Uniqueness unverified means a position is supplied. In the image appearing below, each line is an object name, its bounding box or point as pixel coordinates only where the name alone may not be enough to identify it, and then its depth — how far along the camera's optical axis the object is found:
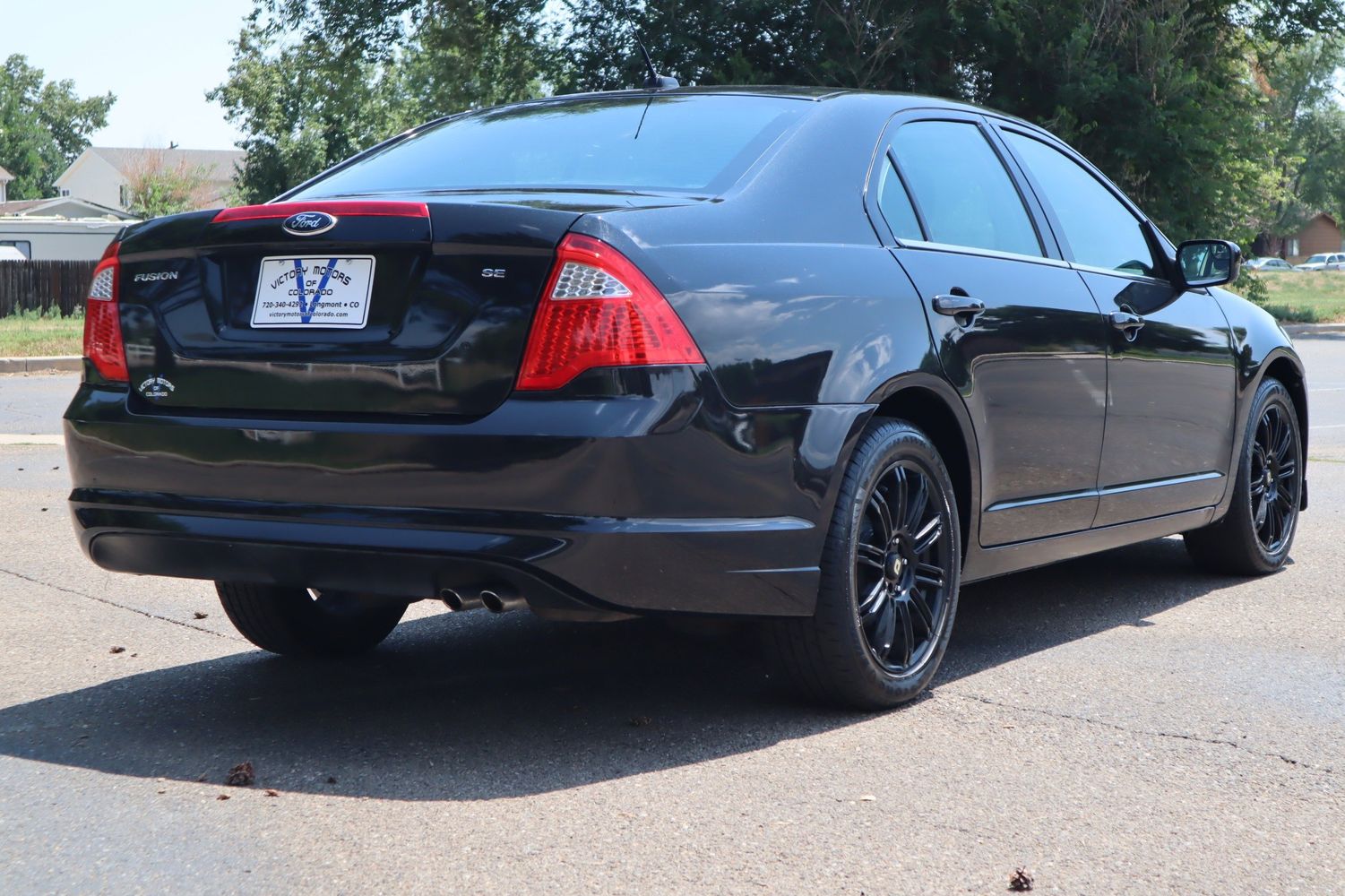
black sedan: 3.51
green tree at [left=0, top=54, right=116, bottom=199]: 108.31
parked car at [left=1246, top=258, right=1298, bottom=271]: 91.55
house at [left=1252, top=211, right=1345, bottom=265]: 121.19
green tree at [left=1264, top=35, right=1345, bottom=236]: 79.69
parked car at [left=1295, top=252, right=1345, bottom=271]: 94.50
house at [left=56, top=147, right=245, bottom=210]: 107.81
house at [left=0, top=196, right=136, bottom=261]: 52.62
